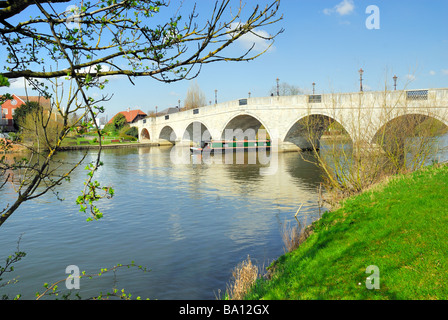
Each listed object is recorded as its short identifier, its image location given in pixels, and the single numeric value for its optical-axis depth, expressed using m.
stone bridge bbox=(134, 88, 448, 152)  27.17
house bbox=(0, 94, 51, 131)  53.22
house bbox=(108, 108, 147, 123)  104.09
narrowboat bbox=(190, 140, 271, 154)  45.98
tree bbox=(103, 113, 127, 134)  86.19
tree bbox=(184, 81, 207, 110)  91.38
